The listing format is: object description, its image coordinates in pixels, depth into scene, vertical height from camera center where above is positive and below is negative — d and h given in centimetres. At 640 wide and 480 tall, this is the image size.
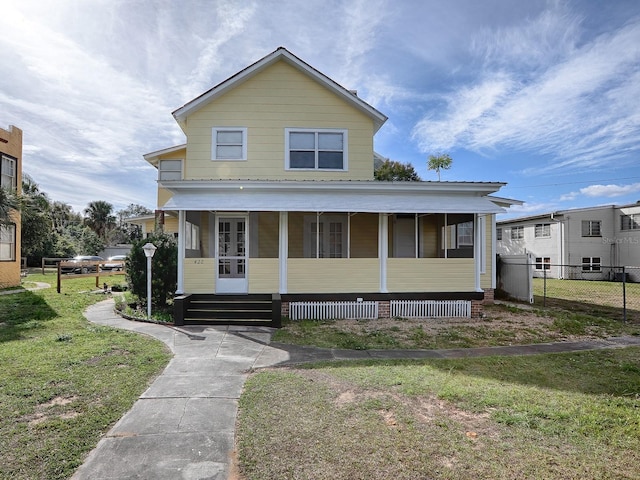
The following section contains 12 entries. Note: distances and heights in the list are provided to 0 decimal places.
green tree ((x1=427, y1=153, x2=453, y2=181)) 2970 +796
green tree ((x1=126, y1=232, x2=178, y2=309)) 1128 -71
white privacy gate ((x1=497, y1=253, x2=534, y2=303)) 1416 -112
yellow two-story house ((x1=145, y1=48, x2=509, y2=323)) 1048 +127
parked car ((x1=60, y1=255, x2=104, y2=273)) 2557 -162
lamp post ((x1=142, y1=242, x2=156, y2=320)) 983 -19
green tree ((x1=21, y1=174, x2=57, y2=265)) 2083 +132
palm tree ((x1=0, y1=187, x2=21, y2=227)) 1270 +173
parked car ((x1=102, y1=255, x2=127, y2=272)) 2017 -127
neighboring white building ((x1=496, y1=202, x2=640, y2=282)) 2462 +100
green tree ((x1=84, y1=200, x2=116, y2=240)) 5319 +519
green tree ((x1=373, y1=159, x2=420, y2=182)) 3067 +747
